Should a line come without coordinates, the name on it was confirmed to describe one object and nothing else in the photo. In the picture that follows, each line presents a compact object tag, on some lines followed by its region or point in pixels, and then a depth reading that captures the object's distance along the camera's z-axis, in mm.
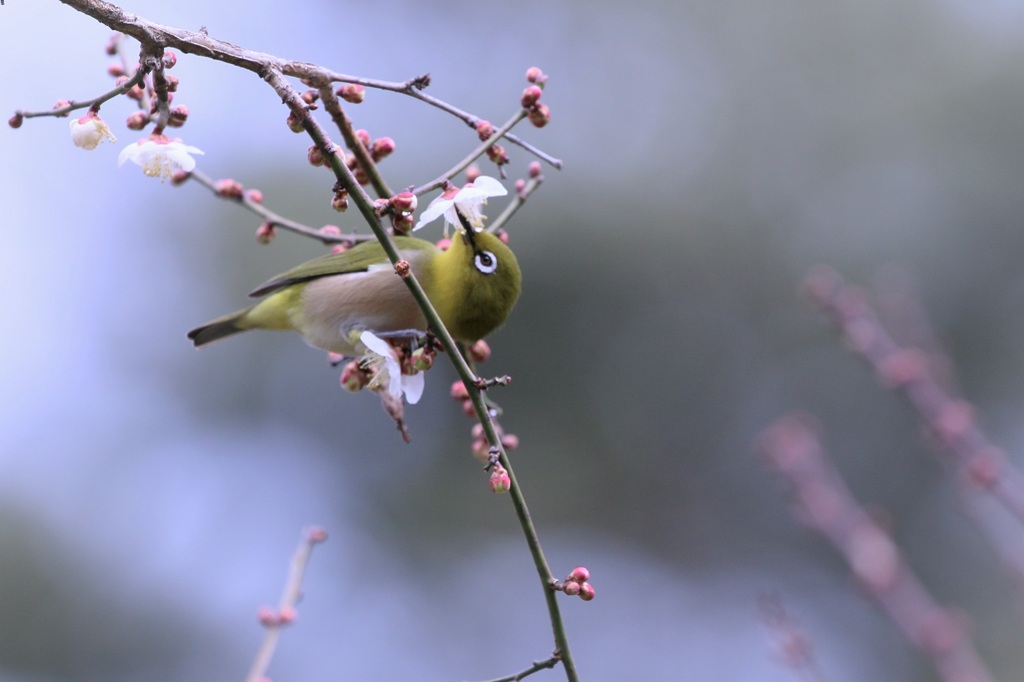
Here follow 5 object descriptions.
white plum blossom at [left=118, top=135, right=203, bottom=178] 3449
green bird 4844
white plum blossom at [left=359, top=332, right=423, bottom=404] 4098
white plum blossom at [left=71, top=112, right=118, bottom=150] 3223
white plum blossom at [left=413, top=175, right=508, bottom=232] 3506
